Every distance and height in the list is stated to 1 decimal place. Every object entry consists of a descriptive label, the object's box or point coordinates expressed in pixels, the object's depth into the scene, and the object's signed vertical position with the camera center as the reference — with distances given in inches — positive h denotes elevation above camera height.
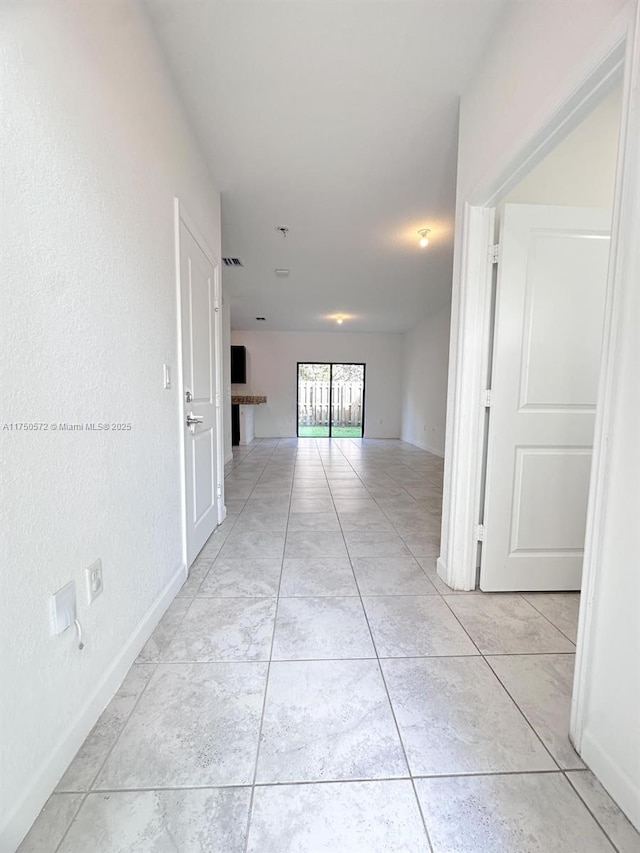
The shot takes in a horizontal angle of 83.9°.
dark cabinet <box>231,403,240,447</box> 288.7 -28.0
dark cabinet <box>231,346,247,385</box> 311.4 +22.5
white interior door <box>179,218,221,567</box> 78.1 +0.2
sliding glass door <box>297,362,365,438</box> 350.9 -6.4
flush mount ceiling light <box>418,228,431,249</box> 133.8 +60.7
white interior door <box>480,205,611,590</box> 66.4 +0.4
